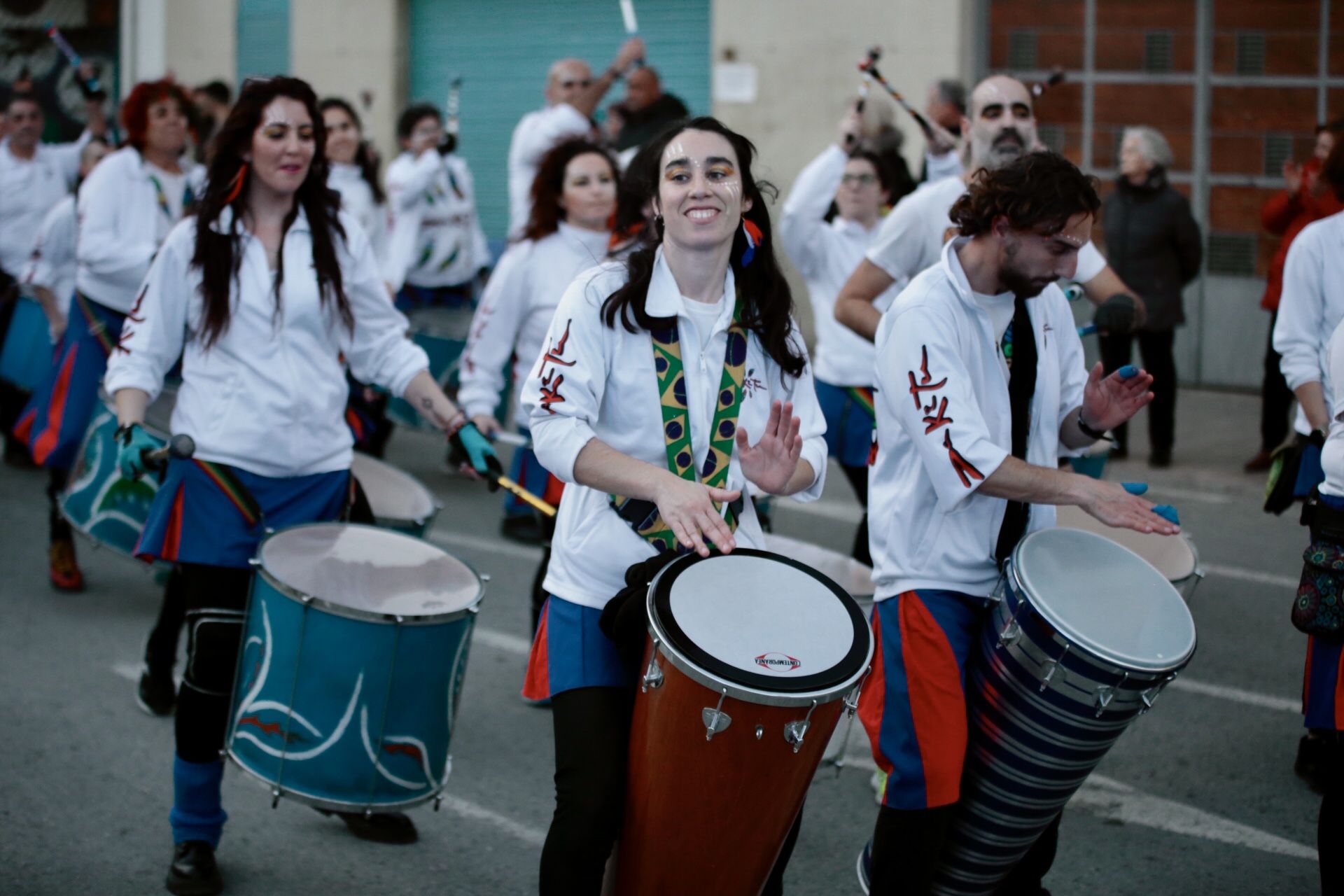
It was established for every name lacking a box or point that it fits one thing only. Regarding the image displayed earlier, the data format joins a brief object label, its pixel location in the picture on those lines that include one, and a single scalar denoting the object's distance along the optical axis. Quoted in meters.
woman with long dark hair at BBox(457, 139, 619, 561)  5.67
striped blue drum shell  2.98
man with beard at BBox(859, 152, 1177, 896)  3.20
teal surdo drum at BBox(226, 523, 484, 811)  3.71
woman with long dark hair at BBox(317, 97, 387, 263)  9.25
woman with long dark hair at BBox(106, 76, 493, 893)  3.93
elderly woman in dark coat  9.39
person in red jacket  7.81
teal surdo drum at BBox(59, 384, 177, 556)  5.58
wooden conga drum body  2.73
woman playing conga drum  2.95
